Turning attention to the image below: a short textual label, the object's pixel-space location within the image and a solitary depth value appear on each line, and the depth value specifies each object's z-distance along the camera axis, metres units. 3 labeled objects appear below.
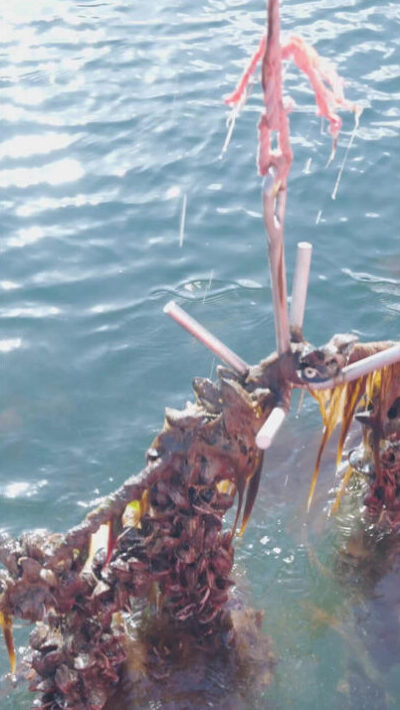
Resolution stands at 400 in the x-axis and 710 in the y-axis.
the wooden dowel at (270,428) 2.79
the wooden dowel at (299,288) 3.09
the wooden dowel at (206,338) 3.09
